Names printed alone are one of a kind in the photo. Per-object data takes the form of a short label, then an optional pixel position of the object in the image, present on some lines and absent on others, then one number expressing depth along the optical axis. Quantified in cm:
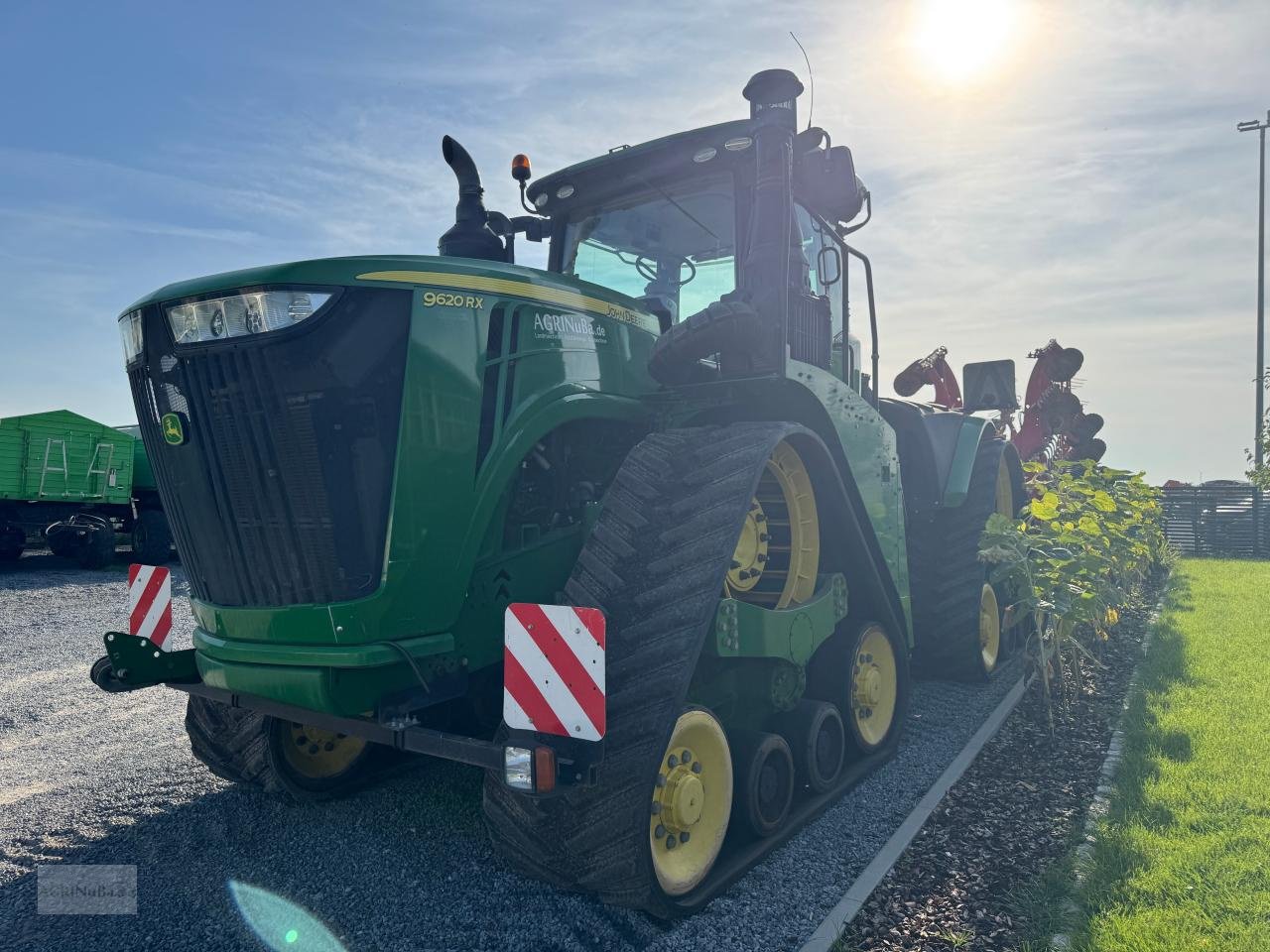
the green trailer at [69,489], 1356
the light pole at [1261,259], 2053
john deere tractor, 288
